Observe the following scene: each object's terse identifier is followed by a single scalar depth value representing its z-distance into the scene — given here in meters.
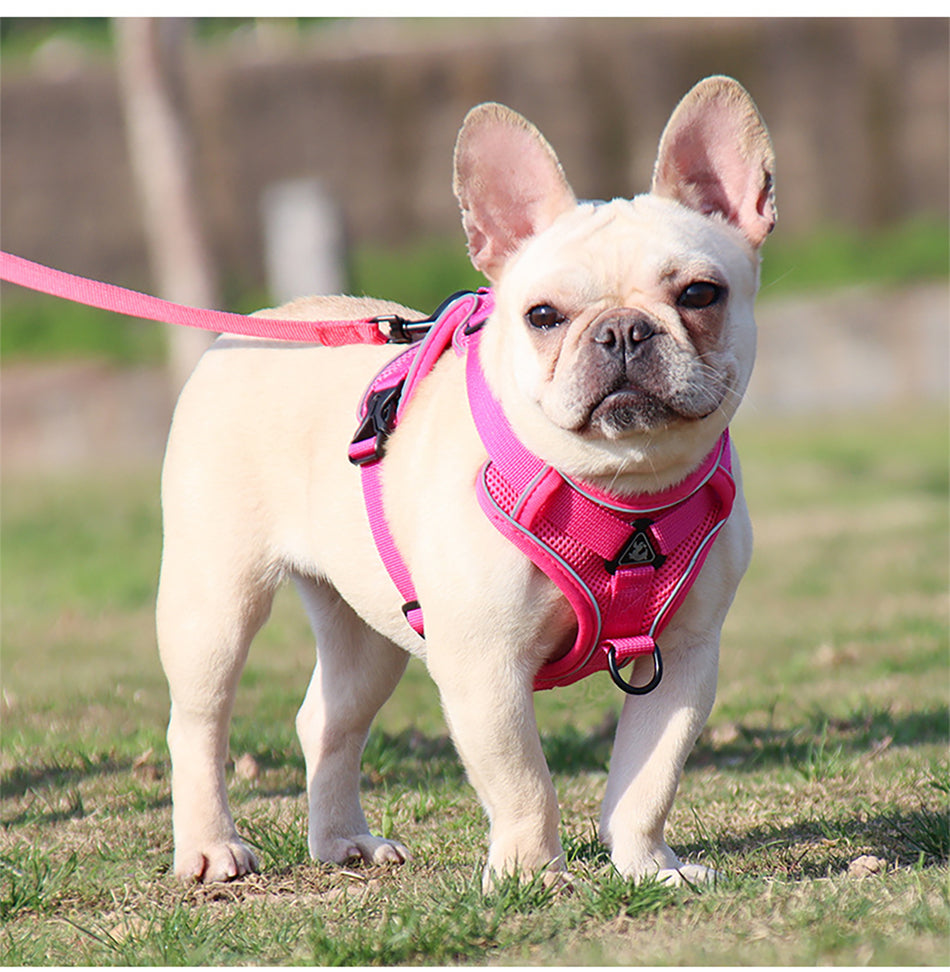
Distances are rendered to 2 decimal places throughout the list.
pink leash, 7.21
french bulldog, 5.58
